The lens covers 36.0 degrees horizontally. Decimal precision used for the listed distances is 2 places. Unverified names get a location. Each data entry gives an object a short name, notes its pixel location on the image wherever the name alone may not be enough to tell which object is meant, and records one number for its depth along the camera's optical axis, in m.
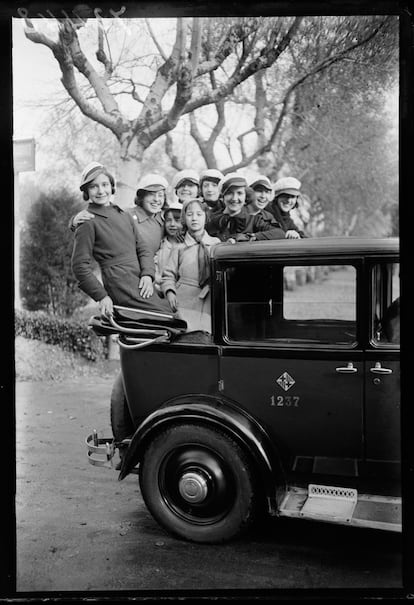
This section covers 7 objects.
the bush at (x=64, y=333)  3.74
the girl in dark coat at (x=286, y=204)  3.69
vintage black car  3.47
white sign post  3.51
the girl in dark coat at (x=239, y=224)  3.72
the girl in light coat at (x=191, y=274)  3.66
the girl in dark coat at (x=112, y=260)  3.63
